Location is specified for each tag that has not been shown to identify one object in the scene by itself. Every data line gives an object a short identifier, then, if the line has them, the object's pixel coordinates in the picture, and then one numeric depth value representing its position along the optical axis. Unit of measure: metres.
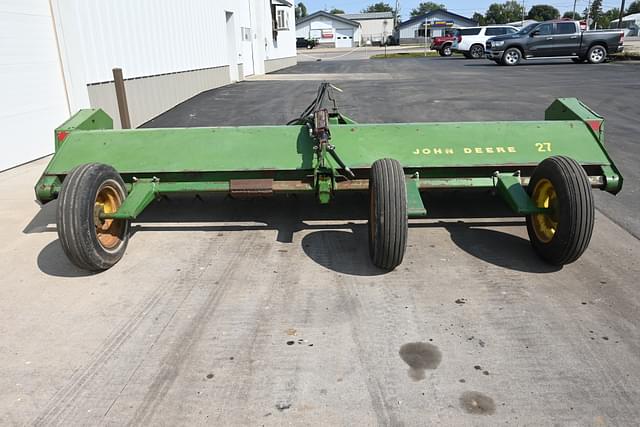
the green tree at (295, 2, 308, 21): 138.19
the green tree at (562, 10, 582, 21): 112.94
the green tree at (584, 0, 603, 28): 103.99
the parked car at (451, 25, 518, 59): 32.78
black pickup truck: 23.31
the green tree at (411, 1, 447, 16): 147.31
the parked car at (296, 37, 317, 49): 75.25
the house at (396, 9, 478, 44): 79.88
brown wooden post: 8.54
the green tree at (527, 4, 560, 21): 108.47
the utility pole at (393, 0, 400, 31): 94.77
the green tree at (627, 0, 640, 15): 125.34
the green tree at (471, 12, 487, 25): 107.66
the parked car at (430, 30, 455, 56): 40.82
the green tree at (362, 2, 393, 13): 152.25
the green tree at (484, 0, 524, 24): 111.62
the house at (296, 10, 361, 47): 84.94
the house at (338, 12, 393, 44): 97.69
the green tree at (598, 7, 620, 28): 105.89
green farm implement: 3.78
